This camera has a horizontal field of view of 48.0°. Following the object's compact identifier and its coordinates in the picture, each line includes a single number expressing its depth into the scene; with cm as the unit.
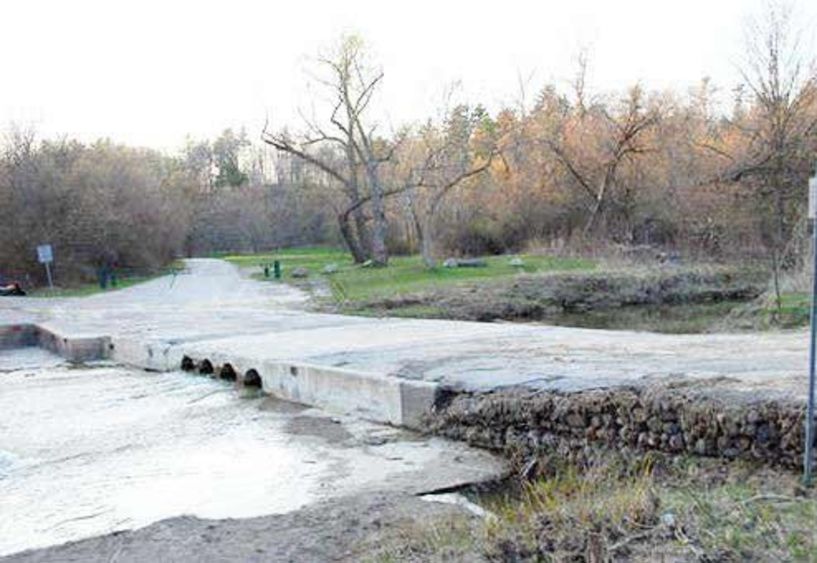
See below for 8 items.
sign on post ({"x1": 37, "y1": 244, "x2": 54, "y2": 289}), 3369
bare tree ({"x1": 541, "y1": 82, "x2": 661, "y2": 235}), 4244
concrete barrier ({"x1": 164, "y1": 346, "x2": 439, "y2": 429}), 980
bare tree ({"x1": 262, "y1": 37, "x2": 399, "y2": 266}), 4166
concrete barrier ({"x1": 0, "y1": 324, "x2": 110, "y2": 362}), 1850
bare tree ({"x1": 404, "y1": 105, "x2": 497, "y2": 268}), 3922
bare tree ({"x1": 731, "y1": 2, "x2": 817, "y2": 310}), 2464
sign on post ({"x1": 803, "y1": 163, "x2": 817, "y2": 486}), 563
